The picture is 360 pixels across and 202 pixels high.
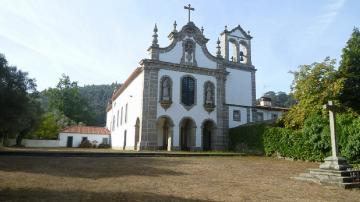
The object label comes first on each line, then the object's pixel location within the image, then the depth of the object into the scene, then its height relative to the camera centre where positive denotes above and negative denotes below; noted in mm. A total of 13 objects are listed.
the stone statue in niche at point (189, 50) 32219 +8837
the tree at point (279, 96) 93788 +13611
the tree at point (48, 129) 50250 +1831
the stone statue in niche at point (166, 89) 30109 +4769
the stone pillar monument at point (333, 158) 11547 -523
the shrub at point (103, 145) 47256 -489
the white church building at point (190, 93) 29859 +4658
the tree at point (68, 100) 63969 +7934
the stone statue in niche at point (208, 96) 31719 +4388
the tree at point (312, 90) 22578 +3707
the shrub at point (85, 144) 47419 -362
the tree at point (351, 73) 26891 +5702
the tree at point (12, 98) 19828 +2621
